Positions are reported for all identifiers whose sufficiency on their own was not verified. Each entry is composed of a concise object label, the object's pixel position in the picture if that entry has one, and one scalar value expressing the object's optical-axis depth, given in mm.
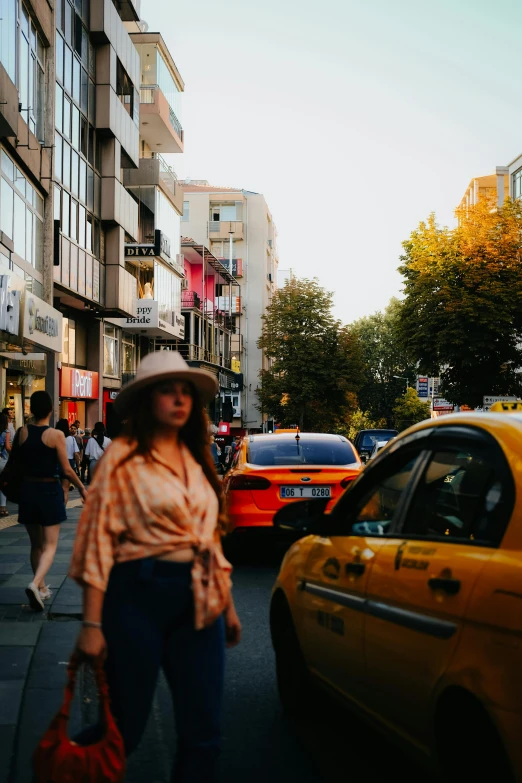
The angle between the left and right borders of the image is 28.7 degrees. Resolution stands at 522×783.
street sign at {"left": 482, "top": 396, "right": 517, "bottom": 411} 35594
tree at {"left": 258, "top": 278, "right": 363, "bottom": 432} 70938
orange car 10977
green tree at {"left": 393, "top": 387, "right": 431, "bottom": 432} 90438
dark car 40844
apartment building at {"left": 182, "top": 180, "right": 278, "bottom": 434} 92250
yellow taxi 3035
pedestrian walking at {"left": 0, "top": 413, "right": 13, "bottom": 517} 17297
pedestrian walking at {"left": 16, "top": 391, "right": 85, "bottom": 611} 8406
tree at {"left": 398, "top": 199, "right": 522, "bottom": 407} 37250
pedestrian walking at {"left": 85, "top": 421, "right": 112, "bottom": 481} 23141
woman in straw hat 3127
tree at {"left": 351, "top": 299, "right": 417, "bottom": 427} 102000
